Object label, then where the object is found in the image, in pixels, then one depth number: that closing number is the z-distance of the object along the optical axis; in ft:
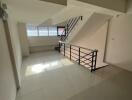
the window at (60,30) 22.77
